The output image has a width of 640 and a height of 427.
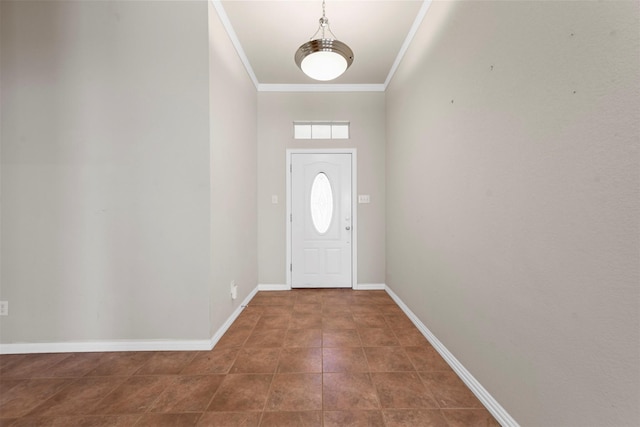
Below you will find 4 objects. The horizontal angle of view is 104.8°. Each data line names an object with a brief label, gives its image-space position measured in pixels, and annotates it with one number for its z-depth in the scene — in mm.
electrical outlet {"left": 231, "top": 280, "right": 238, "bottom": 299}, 2557
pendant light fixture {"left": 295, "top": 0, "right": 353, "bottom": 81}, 1907
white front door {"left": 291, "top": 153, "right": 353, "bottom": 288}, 3664
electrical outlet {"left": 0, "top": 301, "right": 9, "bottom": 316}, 2018
